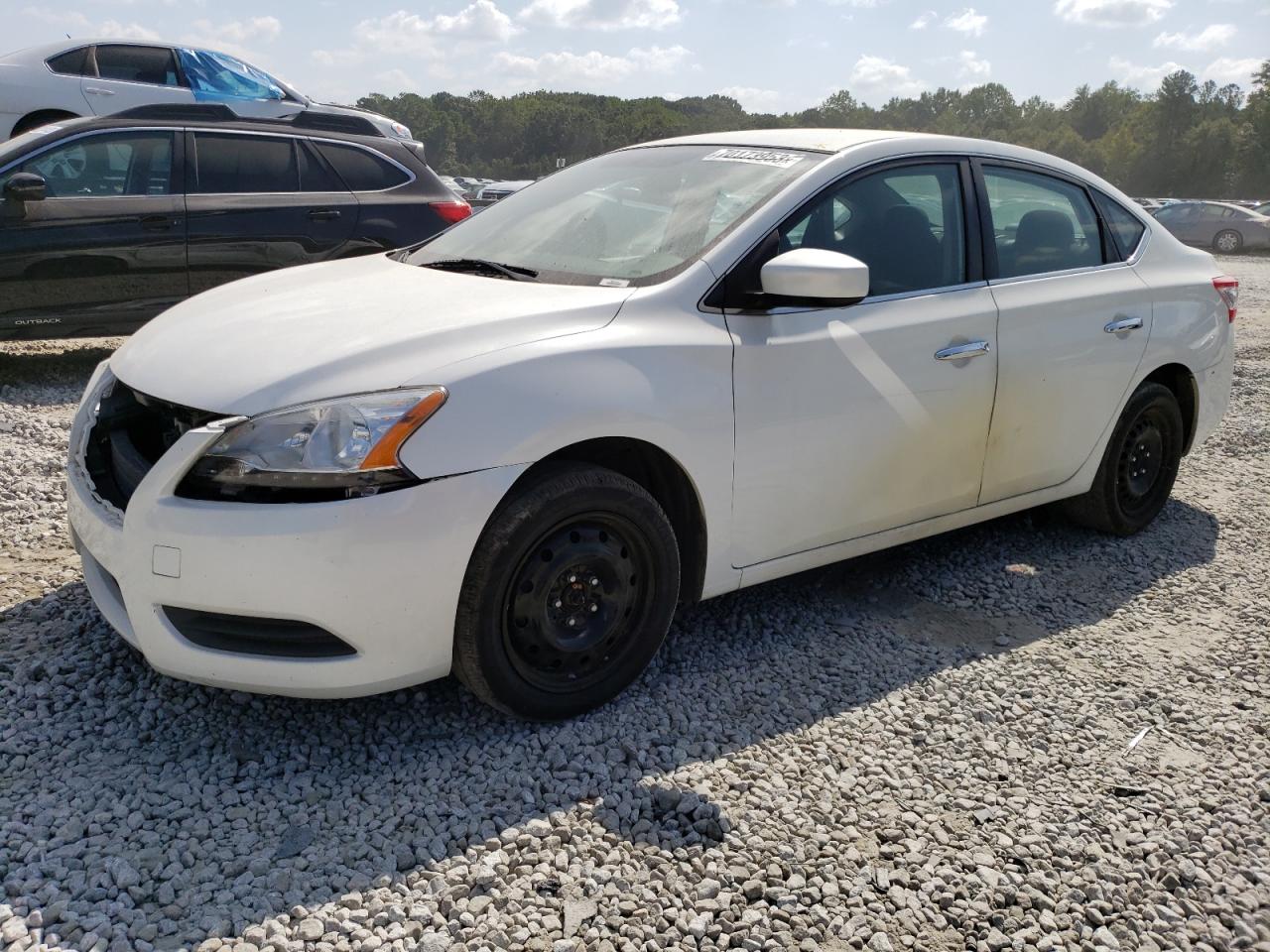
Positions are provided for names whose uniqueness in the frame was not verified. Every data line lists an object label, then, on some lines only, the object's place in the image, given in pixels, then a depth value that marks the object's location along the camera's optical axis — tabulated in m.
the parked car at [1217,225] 26.30
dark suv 6.84
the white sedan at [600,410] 2.68
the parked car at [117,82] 10.61
